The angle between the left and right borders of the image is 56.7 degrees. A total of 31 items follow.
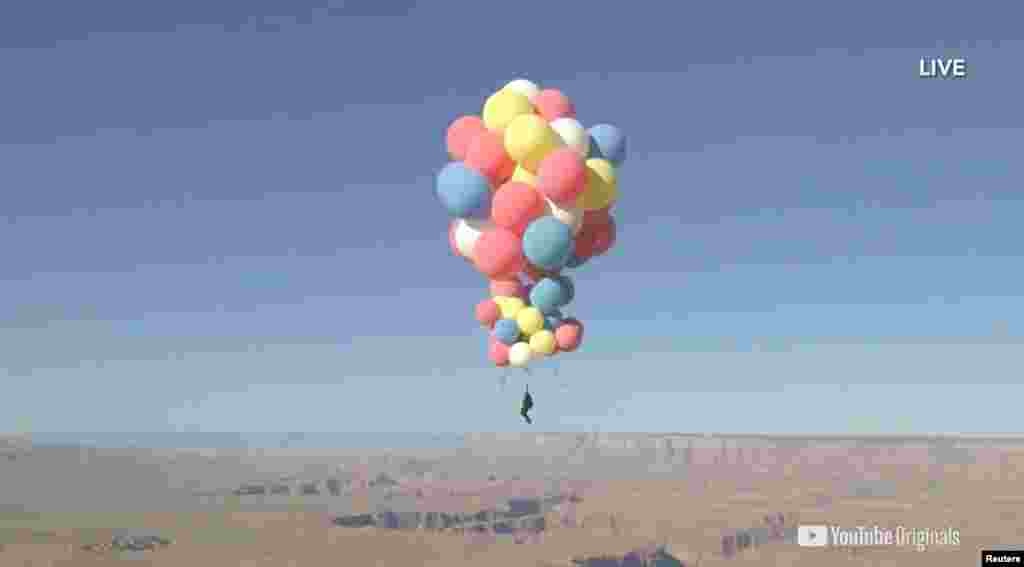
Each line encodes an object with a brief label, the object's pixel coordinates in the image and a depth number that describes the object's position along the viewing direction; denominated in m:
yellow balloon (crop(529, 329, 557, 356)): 26.66
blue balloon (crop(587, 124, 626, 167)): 26.48
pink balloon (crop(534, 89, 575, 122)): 26.09
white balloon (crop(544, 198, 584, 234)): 25.38
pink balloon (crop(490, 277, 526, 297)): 27.55
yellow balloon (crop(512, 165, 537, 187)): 25.14
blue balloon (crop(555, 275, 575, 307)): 27.22
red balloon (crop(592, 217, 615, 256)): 27.55
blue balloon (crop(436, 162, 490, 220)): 25.27
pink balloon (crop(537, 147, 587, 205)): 24.14
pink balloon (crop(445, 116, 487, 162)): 26.27
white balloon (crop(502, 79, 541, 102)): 26.41
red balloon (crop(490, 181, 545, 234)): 24.62
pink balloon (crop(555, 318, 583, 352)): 26.94
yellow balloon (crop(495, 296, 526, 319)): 27.27
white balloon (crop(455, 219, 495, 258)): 26.28
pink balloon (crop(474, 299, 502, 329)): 27.44
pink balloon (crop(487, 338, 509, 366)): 27.45
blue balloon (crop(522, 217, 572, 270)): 24.77
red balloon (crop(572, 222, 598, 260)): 27.41
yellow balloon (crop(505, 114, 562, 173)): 24.47
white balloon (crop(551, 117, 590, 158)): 25.31
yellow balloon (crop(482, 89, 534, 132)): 25.56
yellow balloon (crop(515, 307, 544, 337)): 26.86
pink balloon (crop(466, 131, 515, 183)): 25.31
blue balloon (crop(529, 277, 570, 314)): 26.69
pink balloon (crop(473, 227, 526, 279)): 25.27
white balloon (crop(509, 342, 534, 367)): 26.81
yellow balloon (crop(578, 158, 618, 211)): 25.44
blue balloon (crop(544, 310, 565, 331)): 27.31
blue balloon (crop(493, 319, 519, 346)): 26.86
